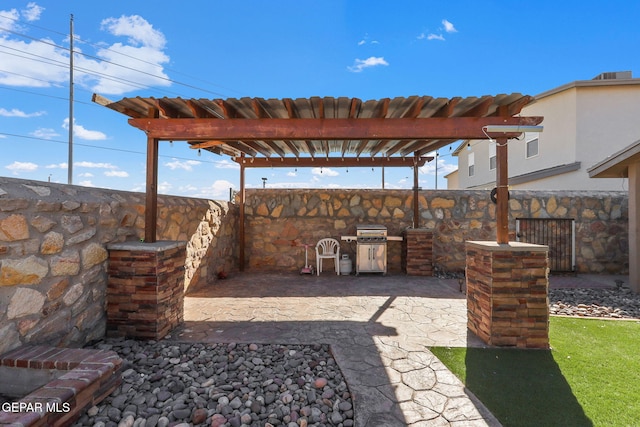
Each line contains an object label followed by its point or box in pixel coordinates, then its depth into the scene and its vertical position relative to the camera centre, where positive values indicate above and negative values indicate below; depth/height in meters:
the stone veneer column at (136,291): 3.10 -0.87
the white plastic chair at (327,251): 6.72 -0.91
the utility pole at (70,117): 14.58 +5.08
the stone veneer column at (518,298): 3.03 -0.89
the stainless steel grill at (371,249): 6.49 -0.79
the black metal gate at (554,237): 6.82 -0.51
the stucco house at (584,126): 9.25 +3.02
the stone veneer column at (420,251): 6.46 -0.83
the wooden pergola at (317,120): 3.27 +1.17
